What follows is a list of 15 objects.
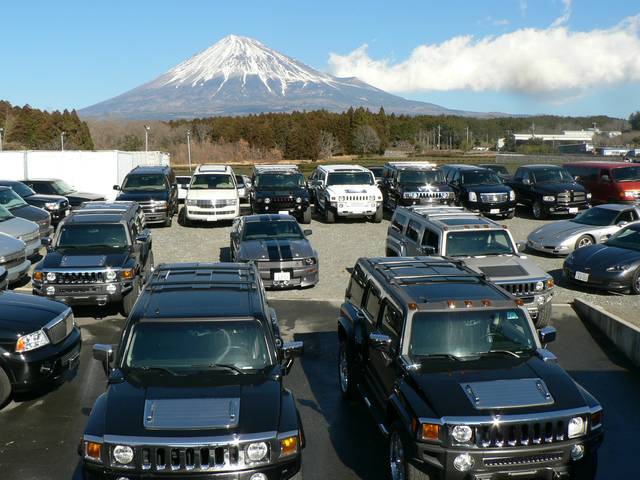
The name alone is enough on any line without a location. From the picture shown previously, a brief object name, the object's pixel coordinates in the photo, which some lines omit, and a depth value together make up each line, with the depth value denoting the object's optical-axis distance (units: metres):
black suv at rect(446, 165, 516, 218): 24.25
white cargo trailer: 34.84
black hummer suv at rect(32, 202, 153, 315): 12.16
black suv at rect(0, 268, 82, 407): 8.21
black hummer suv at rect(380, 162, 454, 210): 24.12
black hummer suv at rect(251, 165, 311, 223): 23.50
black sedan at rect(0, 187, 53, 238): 19.45
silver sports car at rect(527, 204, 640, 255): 17.58
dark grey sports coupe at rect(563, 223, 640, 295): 13.75
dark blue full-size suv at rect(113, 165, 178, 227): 22.97
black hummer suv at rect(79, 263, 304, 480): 5.22
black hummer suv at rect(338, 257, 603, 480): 5.57
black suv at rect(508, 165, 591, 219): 24.20
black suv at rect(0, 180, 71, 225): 22.72
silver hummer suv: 11.21
